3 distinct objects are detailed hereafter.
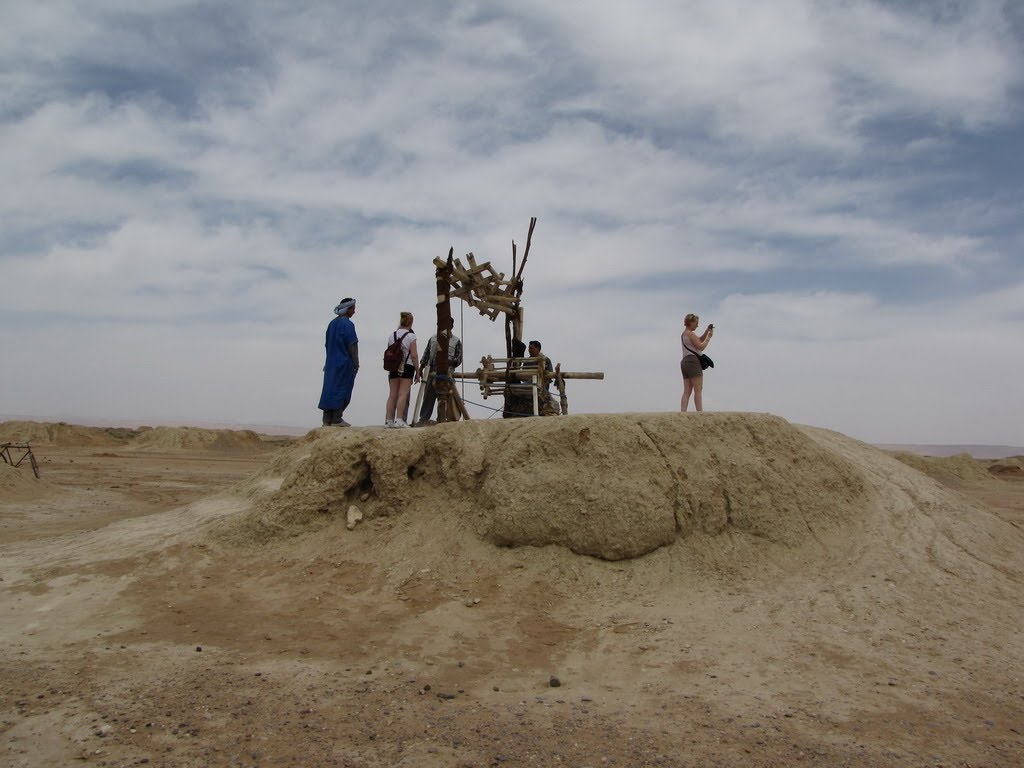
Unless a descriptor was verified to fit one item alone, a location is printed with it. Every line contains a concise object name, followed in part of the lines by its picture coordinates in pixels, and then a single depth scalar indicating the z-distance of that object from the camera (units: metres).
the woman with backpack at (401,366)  8.10
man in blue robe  8.26
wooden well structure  8.87
